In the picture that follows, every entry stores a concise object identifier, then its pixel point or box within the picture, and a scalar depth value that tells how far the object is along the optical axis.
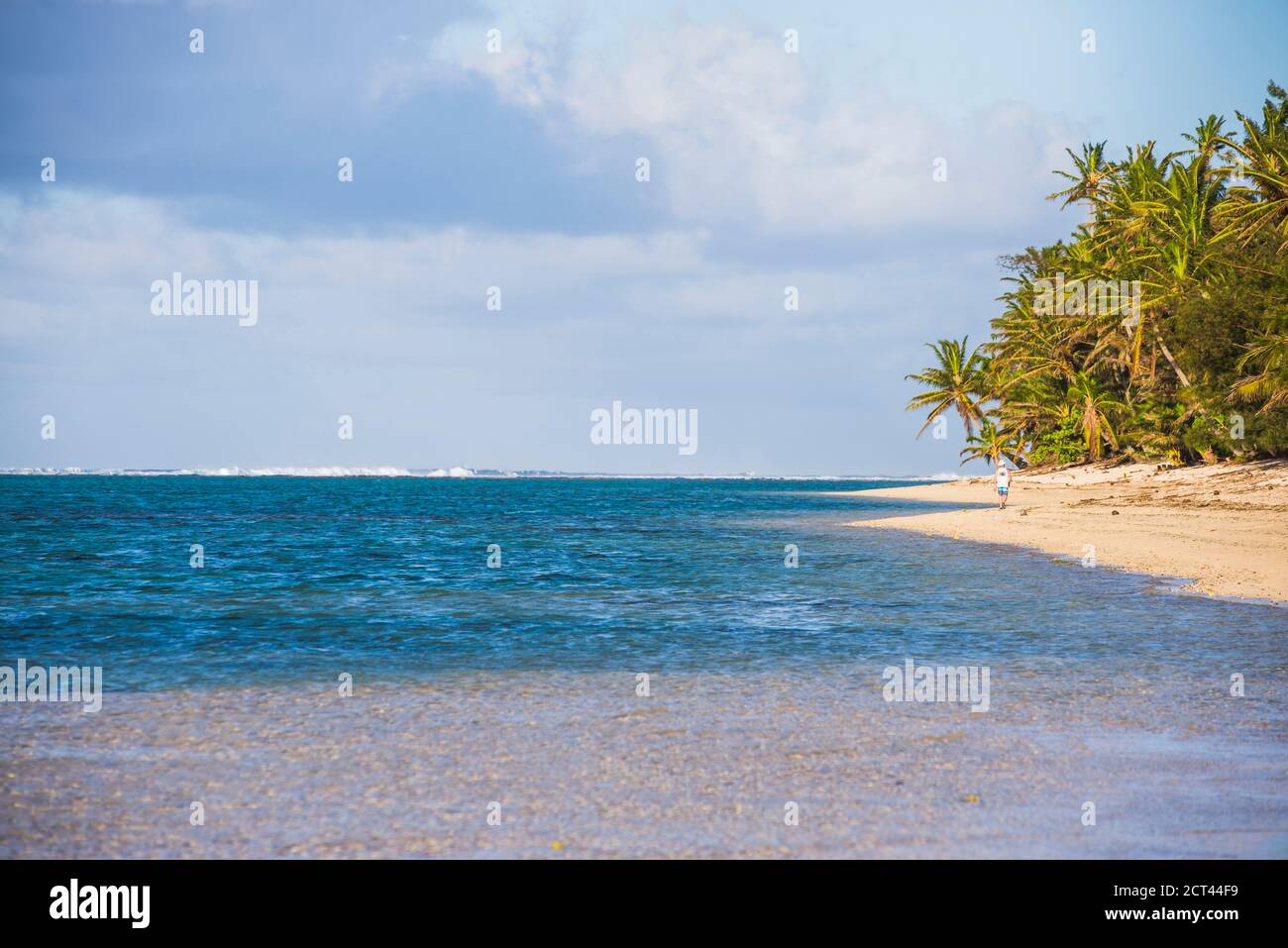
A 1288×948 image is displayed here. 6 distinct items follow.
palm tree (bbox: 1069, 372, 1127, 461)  66.00
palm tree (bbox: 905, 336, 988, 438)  90.75
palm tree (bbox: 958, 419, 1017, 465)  85.50
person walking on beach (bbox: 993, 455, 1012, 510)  45.75
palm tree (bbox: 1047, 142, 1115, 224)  76.31
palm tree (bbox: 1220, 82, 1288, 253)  40.94
